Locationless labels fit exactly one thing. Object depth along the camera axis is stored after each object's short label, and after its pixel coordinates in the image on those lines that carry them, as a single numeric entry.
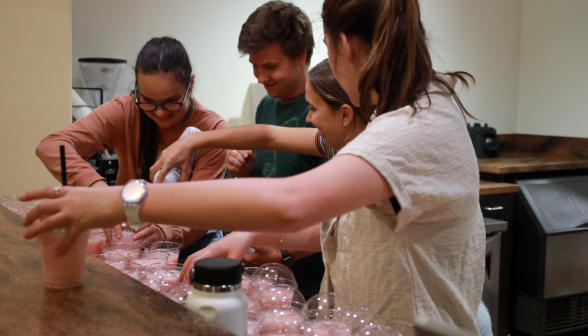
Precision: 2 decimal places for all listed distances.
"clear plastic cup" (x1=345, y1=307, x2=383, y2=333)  0.84
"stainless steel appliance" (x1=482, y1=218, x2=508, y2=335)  2.95
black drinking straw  0.96
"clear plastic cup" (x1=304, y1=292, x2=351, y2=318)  0.91
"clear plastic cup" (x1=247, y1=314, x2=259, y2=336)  0.89
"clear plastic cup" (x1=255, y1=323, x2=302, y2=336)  0.83
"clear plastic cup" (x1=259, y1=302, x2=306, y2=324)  0.86
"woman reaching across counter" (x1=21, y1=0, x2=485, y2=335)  0.82
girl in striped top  1.58
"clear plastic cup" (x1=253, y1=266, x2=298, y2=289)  1.08
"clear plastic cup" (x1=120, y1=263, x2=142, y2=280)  1.14
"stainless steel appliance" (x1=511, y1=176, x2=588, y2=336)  3.23
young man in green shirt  1.97
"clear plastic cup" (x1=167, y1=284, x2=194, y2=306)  0.94
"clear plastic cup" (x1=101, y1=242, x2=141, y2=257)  1.28
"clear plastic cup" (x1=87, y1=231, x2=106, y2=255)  1.39
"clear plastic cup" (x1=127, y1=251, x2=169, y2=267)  1.23
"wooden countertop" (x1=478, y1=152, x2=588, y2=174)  3.42
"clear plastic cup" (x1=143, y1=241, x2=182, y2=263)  1.31
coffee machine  2.79
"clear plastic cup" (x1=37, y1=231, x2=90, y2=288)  0.96
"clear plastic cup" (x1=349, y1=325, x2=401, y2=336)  0.82
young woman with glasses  1.94
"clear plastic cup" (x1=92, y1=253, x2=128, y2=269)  1.20
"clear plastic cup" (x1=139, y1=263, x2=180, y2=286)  1.11
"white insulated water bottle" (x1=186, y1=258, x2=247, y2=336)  0.78
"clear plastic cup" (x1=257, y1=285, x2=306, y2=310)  0.96
